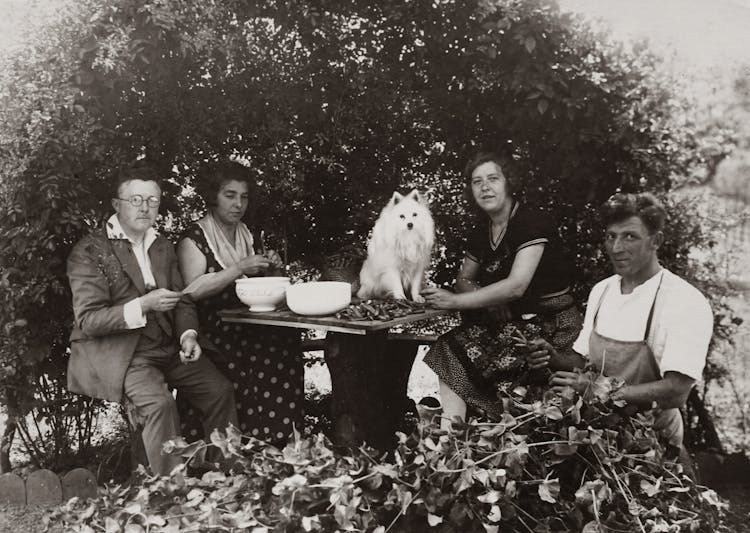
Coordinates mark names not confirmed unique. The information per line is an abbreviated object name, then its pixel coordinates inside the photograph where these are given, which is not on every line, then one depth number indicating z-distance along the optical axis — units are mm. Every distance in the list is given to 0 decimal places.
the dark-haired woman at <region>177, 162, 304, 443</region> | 4184
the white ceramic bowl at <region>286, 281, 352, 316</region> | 3627
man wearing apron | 2904
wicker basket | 4508
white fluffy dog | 4047
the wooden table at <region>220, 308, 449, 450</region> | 4504
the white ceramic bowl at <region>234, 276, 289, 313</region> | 3809
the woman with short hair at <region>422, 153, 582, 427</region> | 3861
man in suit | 3689
